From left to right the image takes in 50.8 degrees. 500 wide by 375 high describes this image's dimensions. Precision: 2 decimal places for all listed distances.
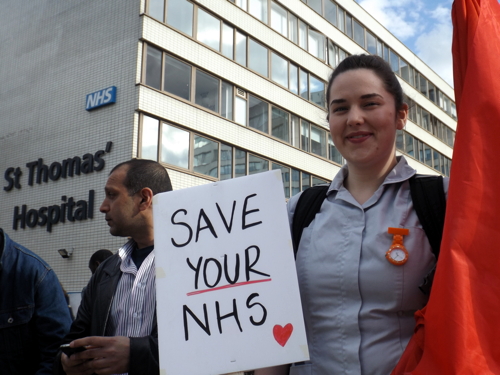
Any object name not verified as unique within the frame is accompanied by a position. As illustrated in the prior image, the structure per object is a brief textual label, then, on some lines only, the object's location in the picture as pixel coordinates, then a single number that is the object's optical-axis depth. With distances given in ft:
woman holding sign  5.14
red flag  4.17
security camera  46.03
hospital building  46.24
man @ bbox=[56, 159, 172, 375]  7.00
